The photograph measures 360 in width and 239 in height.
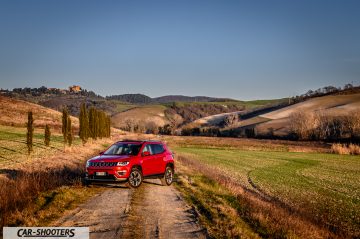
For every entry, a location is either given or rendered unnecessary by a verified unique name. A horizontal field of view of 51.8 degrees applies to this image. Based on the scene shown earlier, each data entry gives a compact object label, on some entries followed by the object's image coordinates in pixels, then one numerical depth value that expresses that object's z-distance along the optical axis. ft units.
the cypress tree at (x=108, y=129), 233.14
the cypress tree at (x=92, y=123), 174.84
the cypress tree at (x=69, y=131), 121.56
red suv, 46.78
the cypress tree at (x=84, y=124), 150.14
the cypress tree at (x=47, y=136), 113.31
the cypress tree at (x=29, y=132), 91.97
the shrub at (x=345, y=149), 182.87
